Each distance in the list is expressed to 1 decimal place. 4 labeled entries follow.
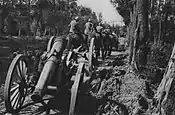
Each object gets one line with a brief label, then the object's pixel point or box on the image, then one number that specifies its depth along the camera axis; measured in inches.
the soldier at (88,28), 466.0
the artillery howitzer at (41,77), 202.7
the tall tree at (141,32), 291.1
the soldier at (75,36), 399.2
